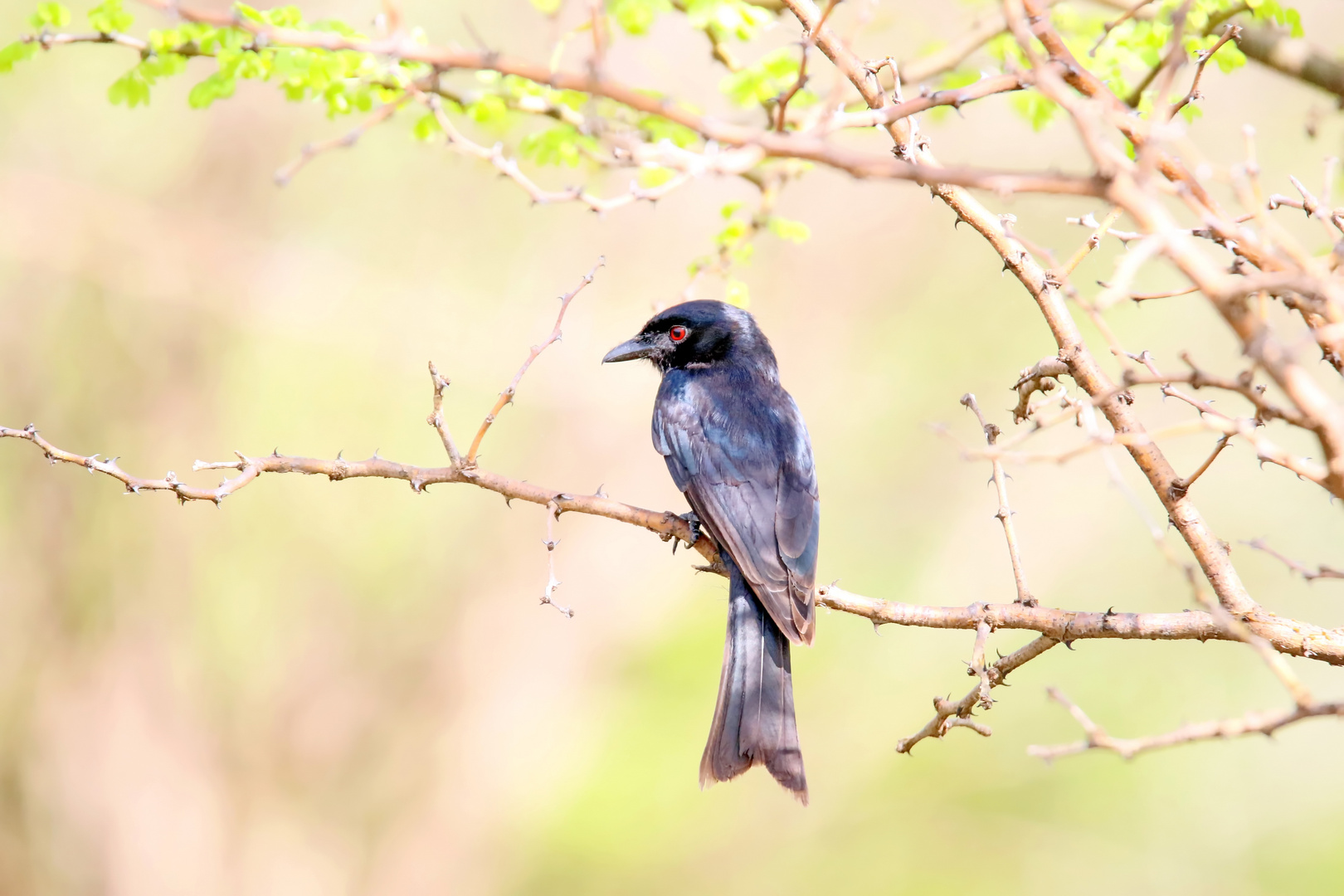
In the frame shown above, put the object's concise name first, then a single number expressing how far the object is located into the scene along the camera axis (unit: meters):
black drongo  9.04
